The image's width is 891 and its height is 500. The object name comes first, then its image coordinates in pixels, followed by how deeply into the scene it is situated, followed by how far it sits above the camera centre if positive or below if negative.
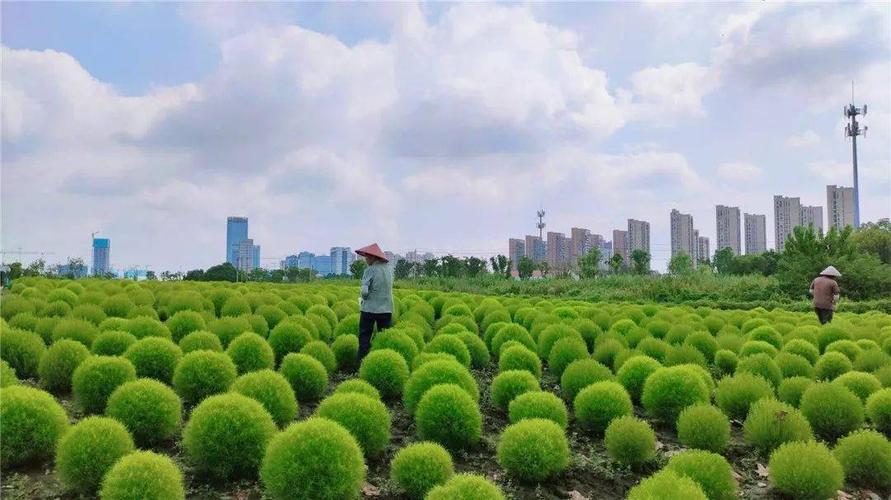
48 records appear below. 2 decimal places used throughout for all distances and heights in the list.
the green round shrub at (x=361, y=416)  5.89 -1.31
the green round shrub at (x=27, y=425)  5.44 -1.29
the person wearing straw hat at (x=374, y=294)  10.14 -0.34
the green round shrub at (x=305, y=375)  7.75 -1.22
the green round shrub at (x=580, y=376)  8.38 -1.34
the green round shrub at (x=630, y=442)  6.33 -1.66
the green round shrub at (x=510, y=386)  7.81 -1.36
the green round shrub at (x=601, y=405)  7.17 -1.47
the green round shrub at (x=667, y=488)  4.78 -1.62
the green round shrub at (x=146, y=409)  5.83 -1.23
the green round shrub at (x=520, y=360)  9.09 -1.23
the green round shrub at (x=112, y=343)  8.05 -0.87
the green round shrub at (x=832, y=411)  7.41 -1.59
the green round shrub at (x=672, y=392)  7.64 -1.41
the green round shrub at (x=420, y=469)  5.29 -1.61
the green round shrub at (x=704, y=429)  6.70 -1.63
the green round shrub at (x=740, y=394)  7.91 -1.49
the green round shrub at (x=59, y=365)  7.50 -1.06
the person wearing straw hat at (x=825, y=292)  15.23 -0.48
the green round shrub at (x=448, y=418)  6.44 -1.44
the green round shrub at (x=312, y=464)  4.69 -1.39
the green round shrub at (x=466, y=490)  4.48 -1.51
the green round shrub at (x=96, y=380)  6.64 -1.10
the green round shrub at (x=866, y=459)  6.43 -1.86
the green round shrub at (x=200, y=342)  8.38 -0.90
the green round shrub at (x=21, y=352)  8.03 -0.98
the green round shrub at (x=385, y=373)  8.05 -1.25
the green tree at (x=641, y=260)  45.47 +0.84
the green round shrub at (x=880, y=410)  7.78 -1.66
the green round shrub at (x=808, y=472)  5.78 -1.79
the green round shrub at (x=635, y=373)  8.48 -1.33
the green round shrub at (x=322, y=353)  8.84 -1.09
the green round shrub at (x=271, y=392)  6.27 -1.16
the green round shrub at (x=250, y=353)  8.21 -1.02
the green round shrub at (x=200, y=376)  7.04 -1.12
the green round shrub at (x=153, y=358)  7.53 -0.99
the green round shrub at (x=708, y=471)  5.50 -1.70
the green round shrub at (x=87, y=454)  5.00 -1.40
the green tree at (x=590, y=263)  47.00 +0.68
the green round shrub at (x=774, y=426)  6.75 -1.62
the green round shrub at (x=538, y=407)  6.73 -1.41
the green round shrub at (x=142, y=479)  4.42 -1.42
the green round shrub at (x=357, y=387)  6.71 -1.19
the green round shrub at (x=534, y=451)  5.79 -1.60
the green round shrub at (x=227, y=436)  5.30 -1.34
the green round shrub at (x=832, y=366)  9.51 -1.39
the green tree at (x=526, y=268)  52.47 +0.35
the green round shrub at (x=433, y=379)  7.29 -1.20
